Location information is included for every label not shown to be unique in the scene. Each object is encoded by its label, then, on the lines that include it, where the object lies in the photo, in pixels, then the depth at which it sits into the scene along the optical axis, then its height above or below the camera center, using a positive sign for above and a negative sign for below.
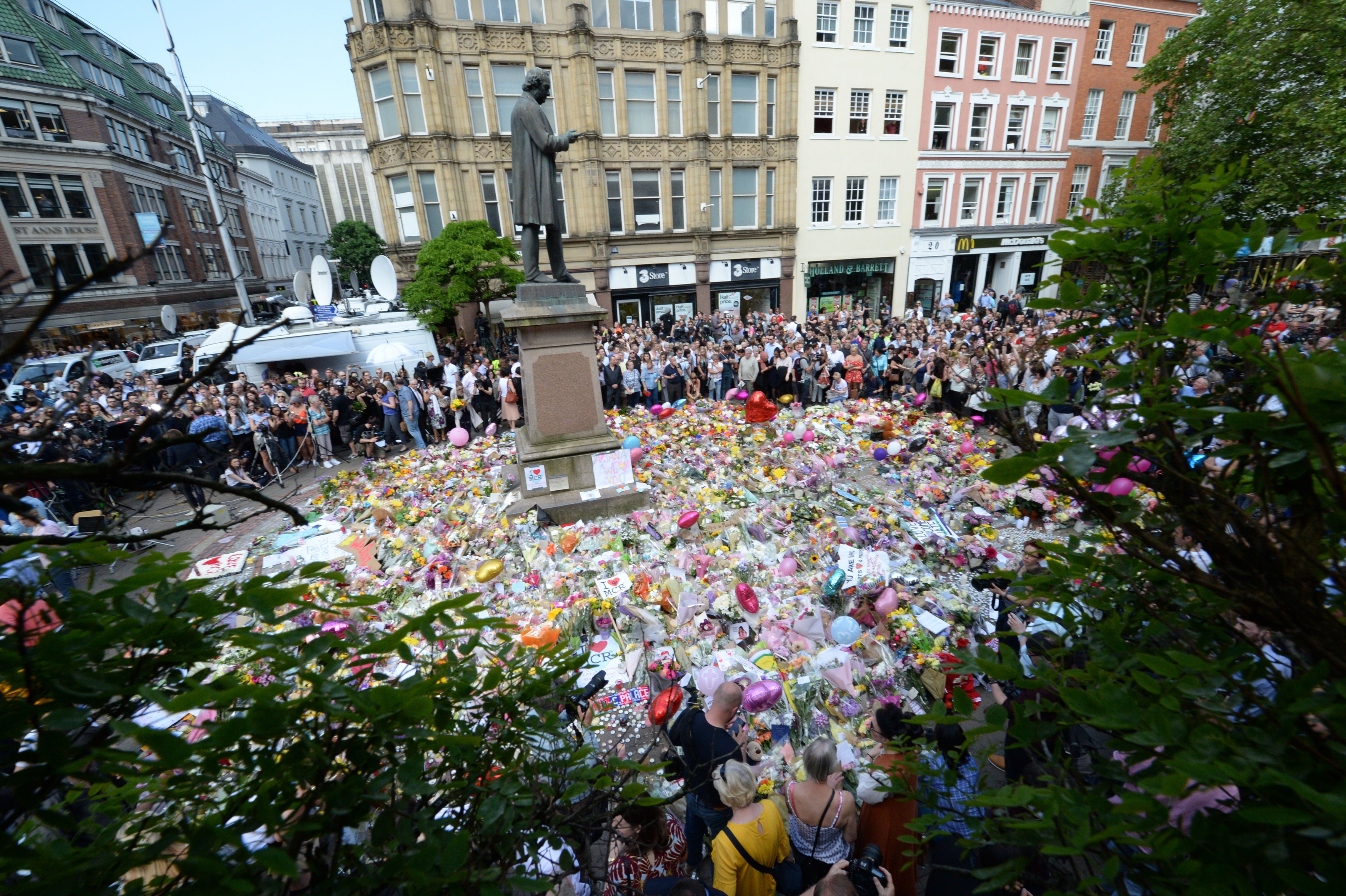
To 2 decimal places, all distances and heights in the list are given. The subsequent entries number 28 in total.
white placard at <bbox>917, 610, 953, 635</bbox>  5.39 -3.60
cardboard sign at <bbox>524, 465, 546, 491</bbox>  7.61 -2.91
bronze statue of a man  6.96 +1.13
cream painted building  23.08 +4.06
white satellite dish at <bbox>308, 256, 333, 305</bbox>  21.20 -0.52
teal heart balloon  5.92 -3.47
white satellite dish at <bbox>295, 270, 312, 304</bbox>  18.36 -0.61
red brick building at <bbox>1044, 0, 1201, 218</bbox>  25.77 +6.43
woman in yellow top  2.88 -2.95
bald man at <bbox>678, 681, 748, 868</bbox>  3.31 -2.97
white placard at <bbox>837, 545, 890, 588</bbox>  6.09 -3.43
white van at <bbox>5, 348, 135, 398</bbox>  16.83 -2.86
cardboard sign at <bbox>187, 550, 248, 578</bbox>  7.15 -3.68
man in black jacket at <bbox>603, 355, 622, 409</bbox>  13.09 -2.99
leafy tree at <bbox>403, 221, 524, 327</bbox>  17.84 -0.36
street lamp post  17.91 +2.40
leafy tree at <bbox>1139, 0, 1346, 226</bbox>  15.48 +3.66
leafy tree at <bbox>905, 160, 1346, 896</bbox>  1.12 -0.96
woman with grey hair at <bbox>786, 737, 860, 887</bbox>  3.03 -2.99
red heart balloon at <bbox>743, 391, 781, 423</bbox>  11.45 -3.20
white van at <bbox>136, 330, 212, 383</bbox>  19.28 -3.01
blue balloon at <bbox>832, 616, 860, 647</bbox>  5.29 -3.54
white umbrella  16.95 -2.66
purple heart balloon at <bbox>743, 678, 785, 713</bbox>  4.60 -3.57
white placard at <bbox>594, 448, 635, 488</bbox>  7.85 -2.92
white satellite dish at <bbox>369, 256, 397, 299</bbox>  20.56 -0.48
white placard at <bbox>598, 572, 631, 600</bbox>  6.11 -3.55
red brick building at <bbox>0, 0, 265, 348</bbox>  27.50 +5.36
